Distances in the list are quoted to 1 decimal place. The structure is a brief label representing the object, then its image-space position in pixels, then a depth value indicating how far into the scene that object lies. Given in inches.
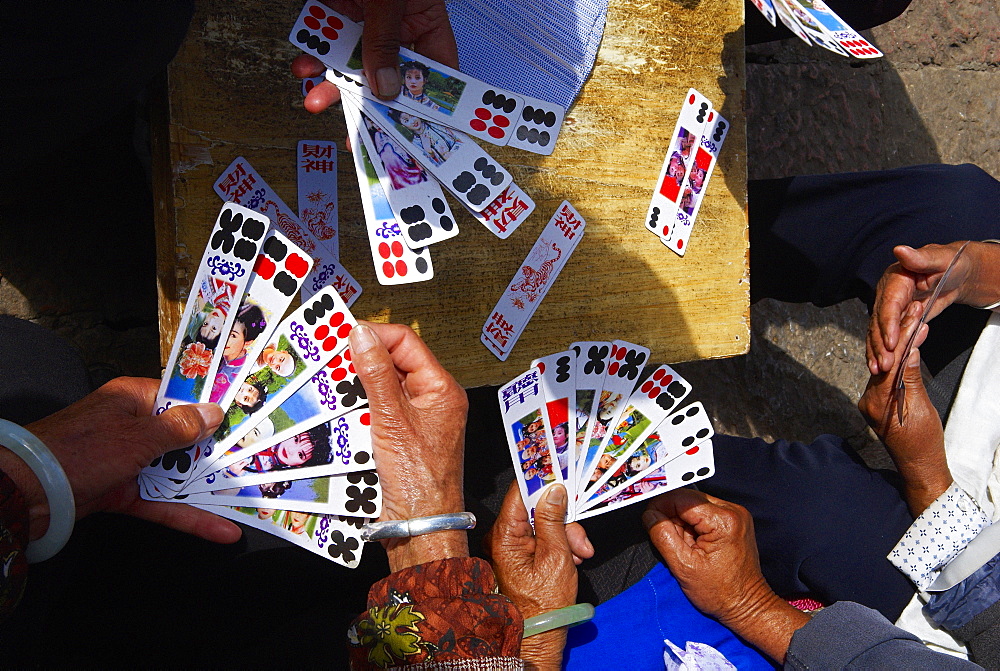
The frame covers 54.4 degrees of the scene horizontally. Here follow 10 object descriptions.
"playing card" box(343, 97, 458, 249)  22.4
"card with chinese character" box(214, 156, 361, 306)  21.5
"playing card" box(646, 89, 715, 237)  24.9
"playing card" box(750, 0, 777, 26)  23.2
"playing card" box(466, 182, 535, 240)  23.4
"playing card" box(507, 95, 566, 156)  23.7
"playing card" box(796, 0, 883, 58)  24.2
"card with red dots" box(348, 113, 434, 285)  22.4
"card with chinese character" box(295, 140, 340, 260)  22.1
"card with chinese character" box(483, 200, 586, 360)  23.6
